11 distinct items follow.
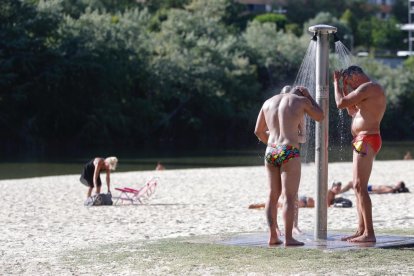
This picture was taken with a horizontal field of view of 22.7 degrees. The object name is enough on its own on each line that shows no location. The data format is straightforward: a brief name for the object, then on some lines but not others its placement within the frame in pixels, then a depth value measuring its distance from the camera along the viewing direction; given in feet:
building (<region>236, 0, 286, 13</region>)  448.57
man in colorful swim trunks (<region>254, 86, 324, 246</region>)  38.24
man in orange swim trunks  39.47
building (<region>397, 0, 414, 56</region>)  432.66
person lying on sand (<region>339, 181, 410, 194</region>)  73.00
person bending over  68.64
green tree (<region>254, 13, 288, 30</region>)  370.90
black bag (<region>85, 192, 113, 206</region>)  65.98
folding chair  67.61
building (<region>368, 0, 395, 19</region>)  512.51
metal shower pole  40.40
